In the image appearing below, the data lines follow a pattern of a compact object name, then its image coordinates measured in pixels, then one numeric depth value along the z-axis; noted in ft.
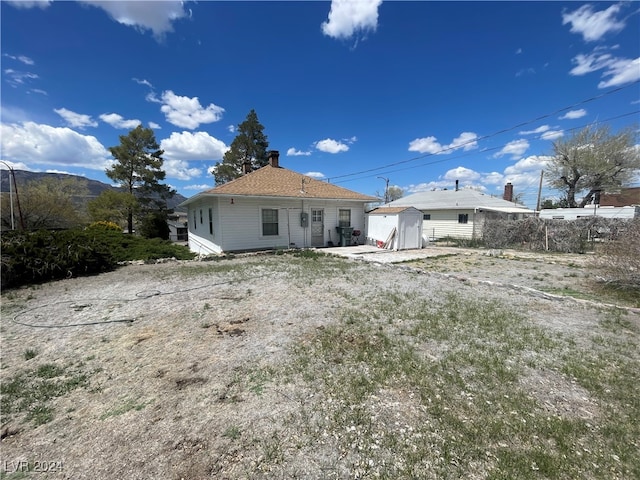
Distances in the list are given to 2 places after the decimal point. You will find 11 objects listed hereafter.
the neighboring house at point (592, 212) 54.70
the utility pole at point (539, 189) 78.74
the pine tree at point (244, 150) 96.07
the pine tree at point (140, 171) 72.33
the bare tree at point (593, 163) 71.51
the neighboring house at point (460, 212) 55.47
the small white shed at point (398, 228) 42.19
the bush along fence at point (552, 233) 38.55
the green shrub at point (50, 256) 21.83
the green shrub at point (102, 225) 48.20
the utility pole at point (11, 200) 46.00
